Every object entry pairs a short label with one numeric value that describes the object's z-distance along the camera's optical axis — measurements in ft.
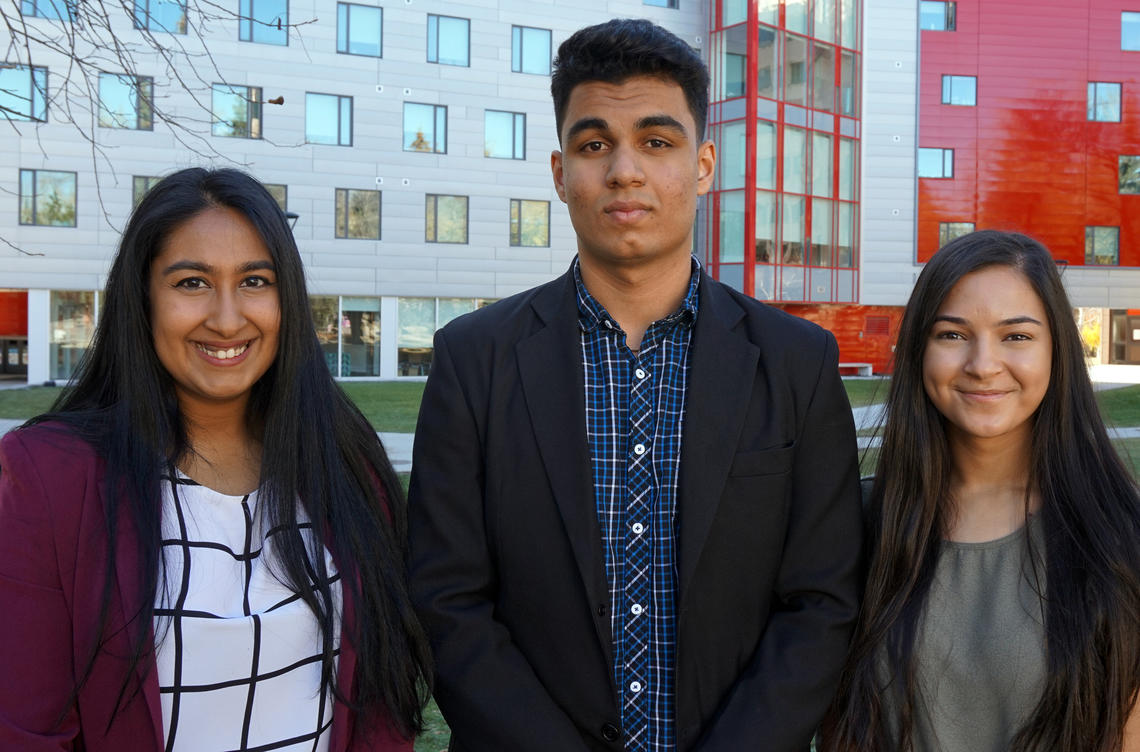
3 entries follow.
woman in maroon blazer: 7.29
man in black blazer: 8.11
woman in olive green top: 8.11
